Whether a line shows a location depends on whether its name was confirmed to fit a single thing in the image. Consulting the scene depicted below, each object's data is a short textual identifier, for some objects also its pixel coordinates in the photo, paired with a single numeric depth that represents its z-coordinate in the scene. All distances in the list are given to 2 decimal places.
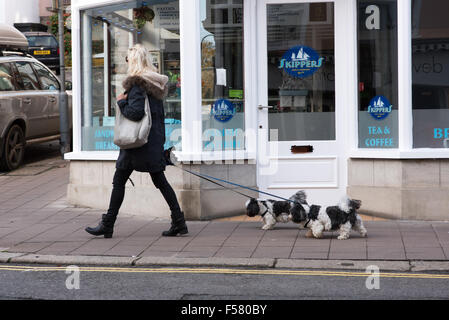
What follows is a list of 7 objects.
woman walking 7.88
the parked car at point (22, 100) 13.23
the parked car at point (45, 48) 26.25
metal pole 14.36
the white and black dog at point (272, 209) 8.20
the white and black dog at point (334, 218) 7.79
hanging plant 9.91
